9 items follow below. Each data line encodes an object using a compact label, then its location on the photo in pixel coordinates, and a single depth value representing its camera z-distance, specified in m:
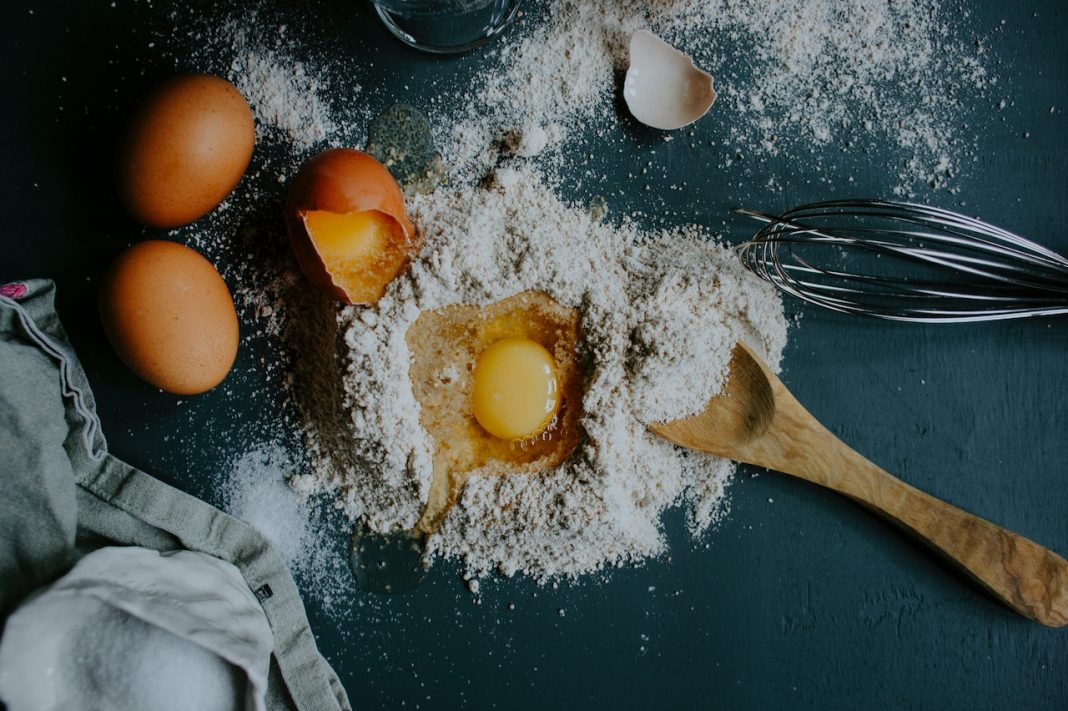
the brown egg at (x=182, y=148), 0.50
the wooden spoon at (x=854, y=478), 0.53
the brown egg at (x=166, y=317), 0.50
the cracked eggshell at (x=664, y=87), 0.53
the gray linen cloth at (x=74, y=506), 0.50
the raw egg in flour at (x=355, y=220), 0.50
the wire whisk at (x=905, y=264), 0.52
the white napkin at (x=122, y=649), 0.47
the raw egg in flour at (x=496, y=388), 0.53
